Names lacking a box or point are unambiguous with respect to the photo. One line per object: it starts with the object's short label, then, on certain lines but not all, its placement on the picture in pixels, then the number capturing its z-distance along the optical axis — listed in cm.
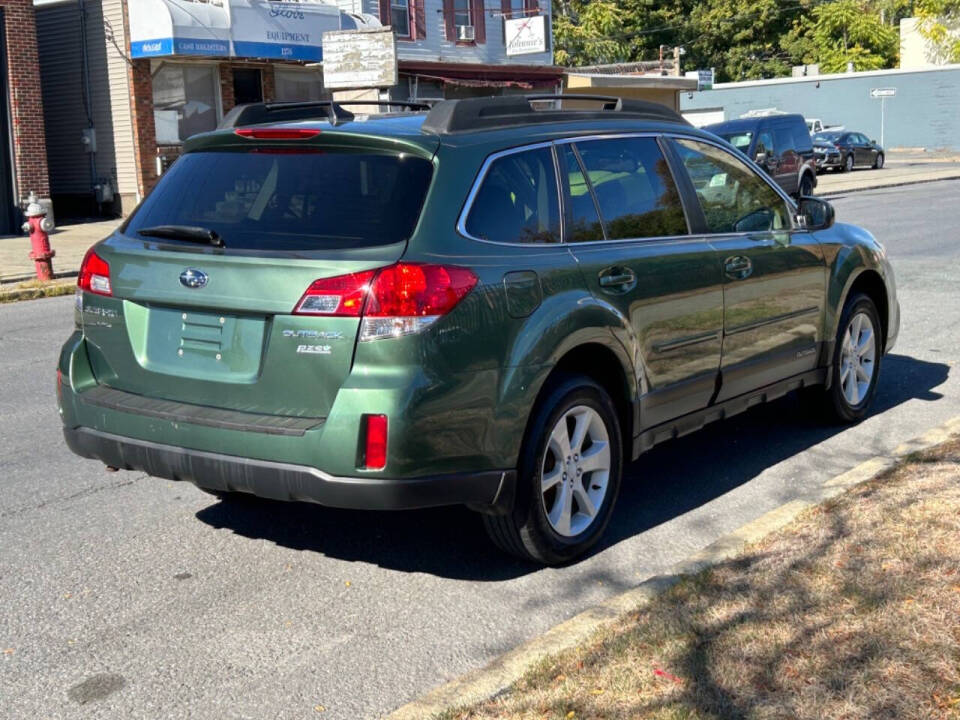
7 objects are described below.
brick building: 2306
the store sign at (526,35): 3416
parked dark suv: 2466
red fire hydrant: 1520
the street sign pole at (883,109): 5848
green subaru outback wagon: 440
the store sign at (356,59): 2069
